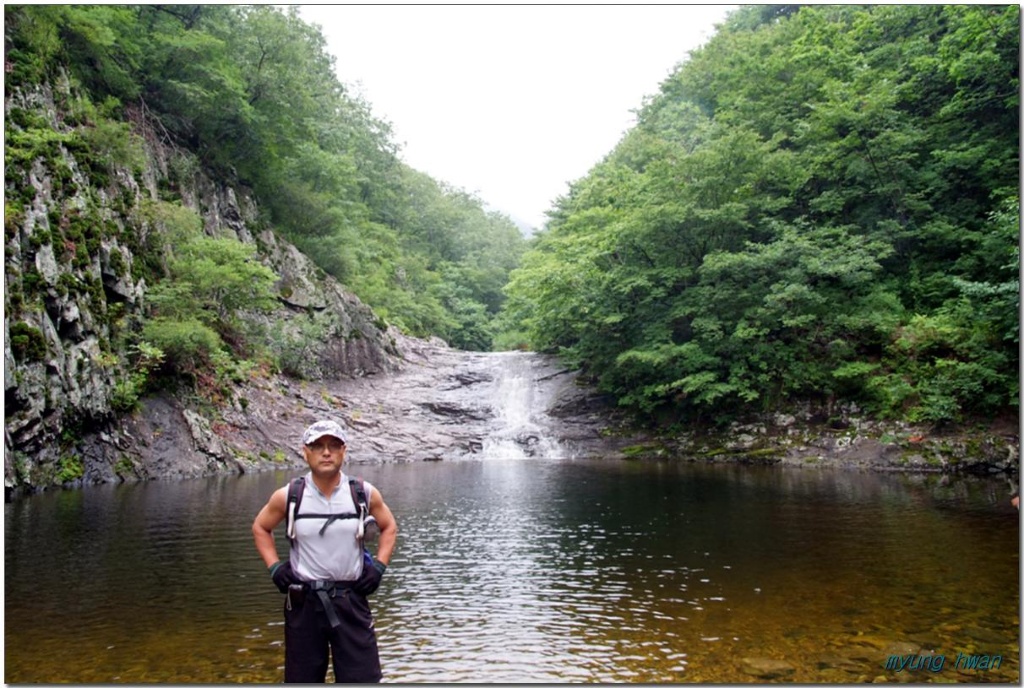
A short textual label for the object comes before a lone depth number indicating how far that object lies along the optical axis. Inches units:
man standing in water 150.7
